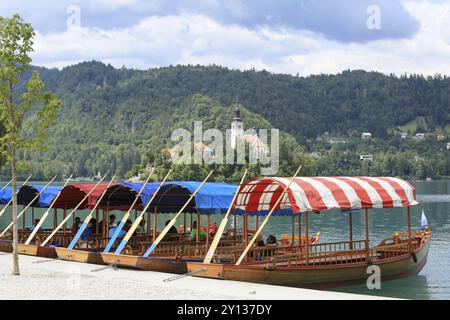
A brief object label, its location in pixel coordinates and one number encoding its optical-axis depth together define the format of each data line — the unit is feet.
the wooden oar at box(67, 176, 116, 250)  90.27
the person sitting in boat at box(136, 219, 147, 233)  103.14
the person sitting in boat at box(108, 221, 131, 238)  92.02
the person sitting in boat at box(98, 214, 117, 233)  100.74
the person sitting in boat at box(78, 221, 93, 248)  94.94
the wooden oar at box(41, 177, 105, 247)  94.18
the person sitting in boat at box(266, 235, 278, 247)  86.80
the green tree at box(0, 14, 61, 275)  69.77
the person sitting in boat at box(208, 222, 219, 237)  99.53
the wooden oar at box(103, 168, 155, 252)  85.15
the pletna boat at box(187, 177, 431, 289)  73.05
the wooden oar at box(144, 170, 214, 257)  80.33
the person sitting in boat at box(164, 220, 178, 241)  95.08
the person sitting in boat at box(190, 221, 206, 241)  89.91
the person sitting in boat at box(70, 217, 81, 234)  102.22
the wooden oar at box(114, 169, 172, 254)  82.23
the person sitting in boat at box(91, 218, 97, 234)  104.51
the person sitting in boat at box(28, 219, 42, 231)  105.85
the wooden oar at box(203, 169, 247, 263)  73.97
